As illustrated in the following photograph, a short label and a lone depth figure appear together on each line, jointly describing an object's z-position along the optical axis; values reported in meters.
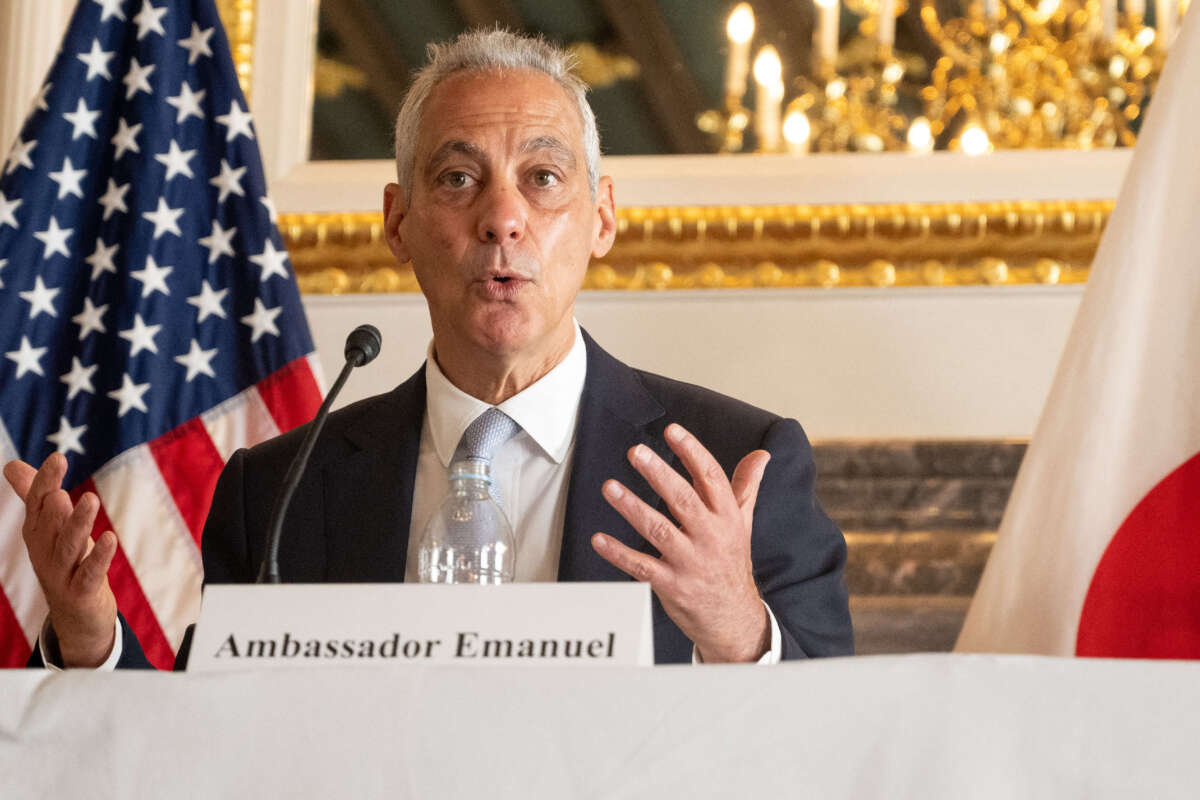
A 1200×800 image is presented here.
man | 3.17
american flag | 3.51
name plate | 2.81
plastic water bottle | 3.03
